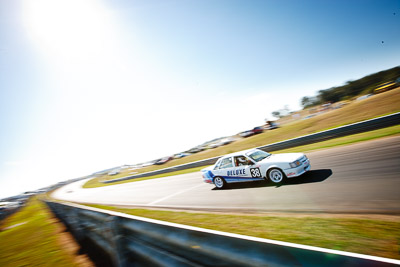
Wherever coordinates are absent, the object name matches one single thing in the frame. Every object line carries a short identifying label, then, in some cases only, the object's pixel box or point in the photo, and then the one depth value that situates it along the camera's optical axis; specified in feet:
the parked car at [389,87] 112.27
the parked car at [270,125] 113.97
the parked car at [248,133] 115.30
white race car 21.33
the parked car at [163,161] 139.64
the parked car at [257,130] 112.76
